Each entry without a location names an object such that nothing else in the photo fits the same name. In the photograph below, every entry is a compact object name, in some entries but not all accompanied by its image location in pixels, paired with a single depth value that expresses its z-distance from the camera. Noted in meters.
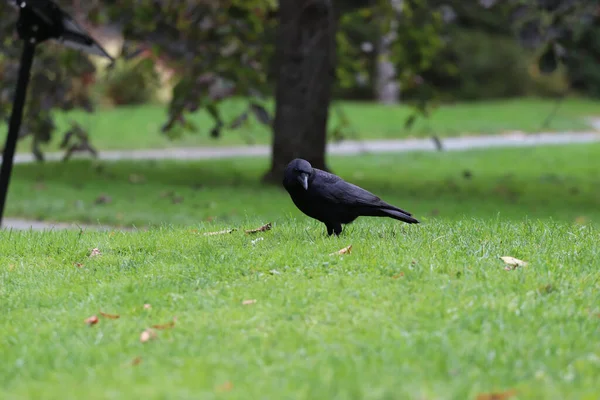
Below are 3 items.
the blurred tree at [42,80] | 28.81
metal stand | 18.23
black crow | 12.58
